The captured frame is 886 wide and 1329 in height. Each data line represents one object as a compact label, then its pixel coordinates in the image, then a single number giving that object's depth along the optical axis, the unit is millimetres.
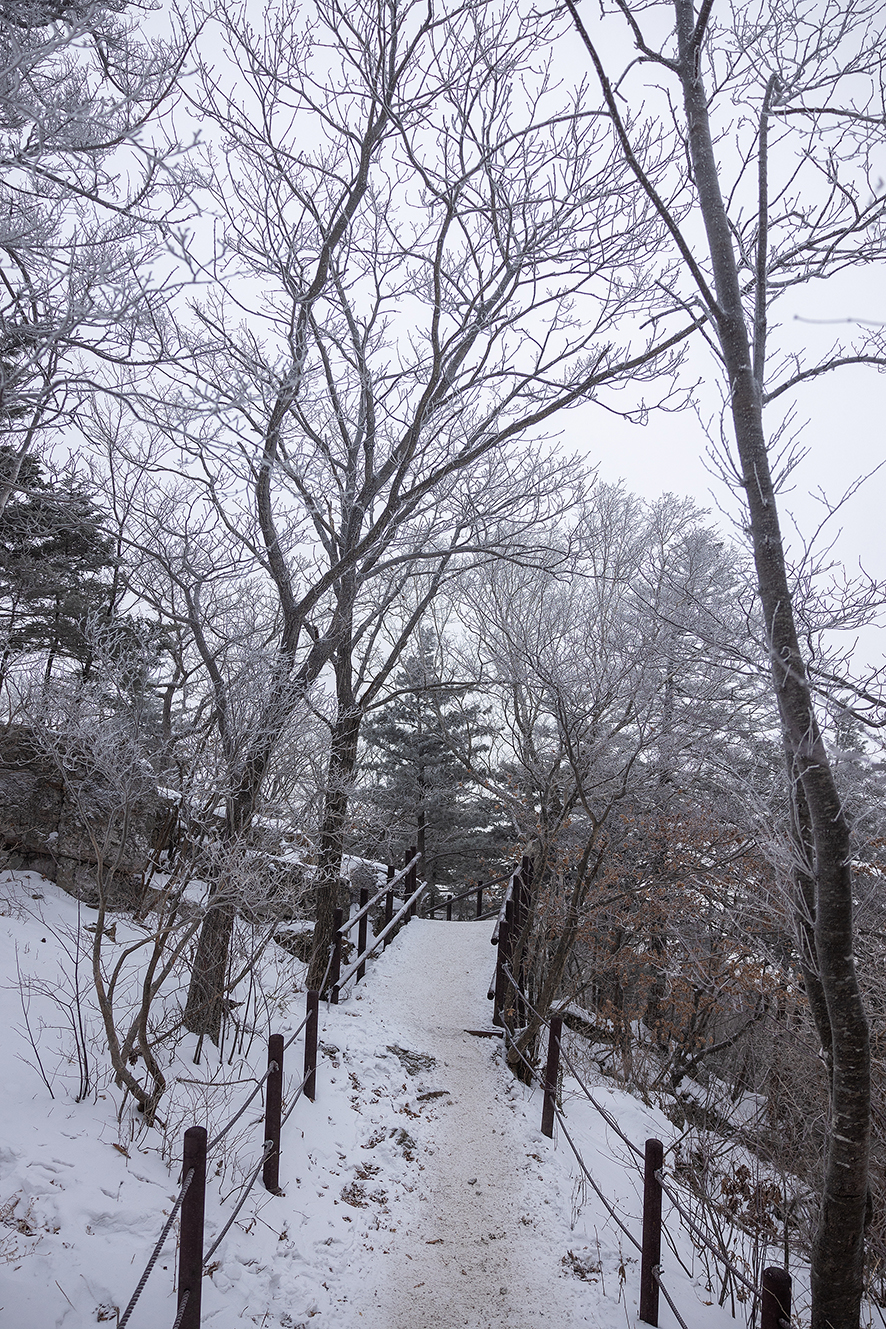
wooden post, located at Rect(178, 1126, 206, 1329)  3307
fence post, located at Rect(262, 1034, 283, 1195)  4824
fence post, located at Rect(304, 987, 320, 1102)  6230
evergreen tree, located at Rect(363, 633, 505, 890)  21156
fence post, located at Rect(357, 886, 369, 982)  10356
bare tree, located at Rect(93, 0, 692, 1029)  6328
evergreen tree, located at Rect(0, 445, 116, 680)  12125
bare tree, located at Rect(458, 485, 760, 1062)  8492
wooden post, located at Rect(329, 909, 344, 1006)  8555
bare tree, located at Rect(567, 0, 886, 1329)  3285
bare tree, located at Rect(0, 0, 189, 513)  3711
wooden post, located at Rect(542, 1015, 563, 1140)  6402
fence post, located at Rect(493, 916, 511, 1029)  9055
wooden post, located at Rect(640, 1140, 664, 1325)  4172
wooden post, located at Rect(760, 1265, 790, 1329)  2799
